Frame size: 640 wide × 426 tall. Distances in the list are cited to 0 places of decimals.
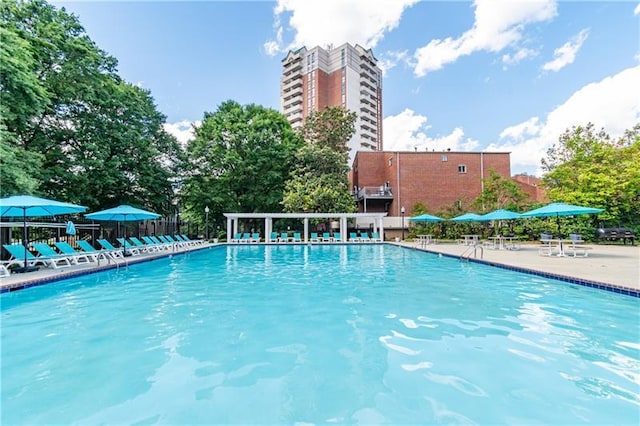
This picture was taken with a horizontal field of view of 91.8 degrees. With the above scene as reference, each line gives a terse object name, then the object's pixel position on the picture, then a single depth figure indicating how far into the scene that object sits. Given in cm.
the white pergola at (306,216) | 2138
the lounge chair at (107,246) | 1206
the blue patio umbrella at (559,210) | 1181
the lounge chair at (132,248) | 1379
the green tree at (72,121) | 1106
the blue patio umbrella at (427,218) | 2017
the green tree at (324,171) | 2334
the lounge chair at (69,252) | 1008
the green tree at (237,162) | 2444
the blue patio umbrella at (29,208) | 789
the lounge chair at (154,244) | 1540
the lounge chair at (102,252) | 1076
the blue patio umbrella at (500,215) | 1567
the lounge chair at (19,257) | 870
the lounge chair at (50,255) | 917
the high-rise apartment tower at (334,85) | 5916
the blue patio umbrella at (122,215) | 1239
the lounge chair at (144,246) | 1470
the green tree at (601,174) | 1828
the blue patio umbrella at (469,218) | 1721
